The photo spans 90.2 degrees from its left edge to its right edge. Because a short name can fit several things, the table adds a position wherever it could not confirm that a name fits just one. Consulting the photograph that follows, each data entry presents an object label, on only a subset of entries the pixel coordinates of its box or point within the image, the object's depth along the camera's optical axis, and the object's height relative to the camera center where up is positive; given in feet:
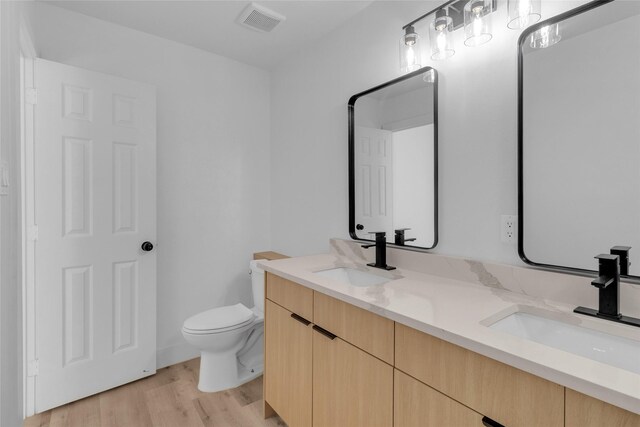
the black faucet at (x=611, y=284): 3.05 -0.69
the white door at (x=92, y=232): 6.11 -0.42
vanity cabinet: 2.39 -1.67
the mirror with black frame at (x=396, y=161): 5.25 +0.93
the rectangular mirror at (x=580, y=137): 3.34 +0.86
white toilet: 6.53 -2.87
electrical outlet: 4.22 -0.23
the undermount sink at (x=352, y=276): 5.46 -1.14
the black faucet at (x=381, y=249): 5.57 -0.66
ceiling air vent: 6.51 +4.14
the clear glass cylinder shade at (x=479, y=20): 4.32 +2.62
